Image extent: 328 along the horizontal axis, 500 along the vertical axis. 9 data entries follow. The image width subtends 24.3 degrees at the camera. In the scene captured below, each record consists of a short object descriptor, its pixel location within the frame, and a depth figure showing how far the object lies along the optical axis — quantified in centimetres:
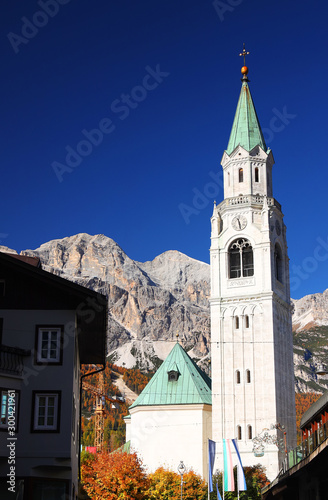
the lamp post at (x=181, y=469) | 8171
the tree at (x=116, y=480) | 6962
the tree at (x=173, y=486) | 8300
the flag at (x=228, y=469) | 6176
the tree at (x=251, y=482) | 8219
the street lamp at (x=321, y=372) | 4188
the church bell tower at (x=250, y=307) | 9112
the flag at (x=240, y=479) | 5994
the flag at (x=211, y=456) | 6844
